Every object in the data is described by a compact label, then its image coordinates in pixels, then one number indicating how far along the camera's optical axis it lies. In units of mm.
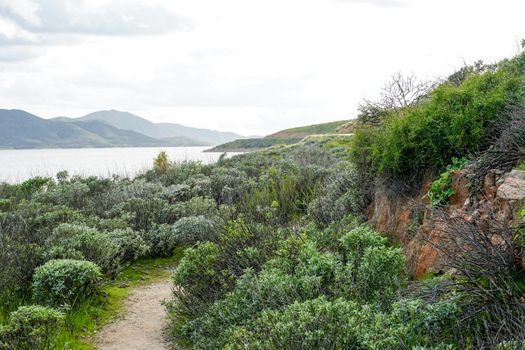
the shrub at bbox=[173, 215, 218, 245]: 11445
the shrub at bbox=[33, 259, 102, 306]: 7656
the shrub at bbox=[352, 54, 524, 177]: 6852
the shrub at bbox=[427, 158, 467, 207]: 6398
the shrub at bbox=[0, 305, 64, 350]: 5383
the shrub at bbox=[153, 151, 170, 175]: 23203
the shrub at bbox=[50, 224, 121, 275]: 9141
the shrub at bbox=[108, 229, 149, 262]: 10629
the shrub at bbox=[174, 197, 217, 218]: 13227
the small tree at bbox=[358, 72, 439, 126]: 9898
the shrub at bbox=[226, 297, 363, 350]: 4176
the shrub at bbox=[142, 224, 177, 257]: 11570
